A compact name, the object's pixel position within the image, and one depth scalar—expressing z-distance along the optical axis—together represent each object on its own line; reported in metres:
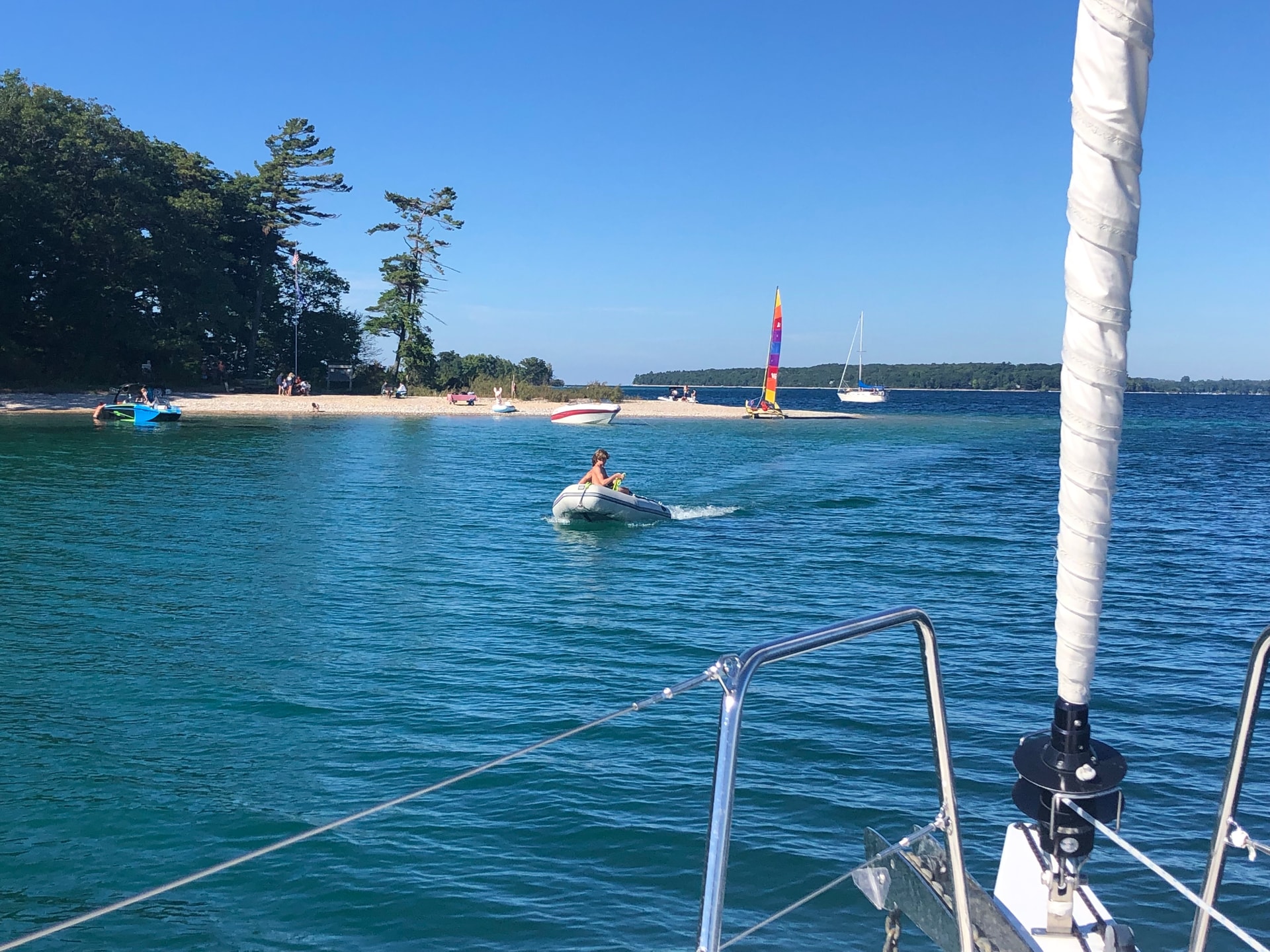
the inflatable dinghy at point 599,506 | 21.03
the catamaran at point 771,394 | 67.25
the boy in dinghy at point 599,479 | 21.17
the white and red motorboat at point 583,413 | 56.97
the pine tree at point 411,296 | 65.94
